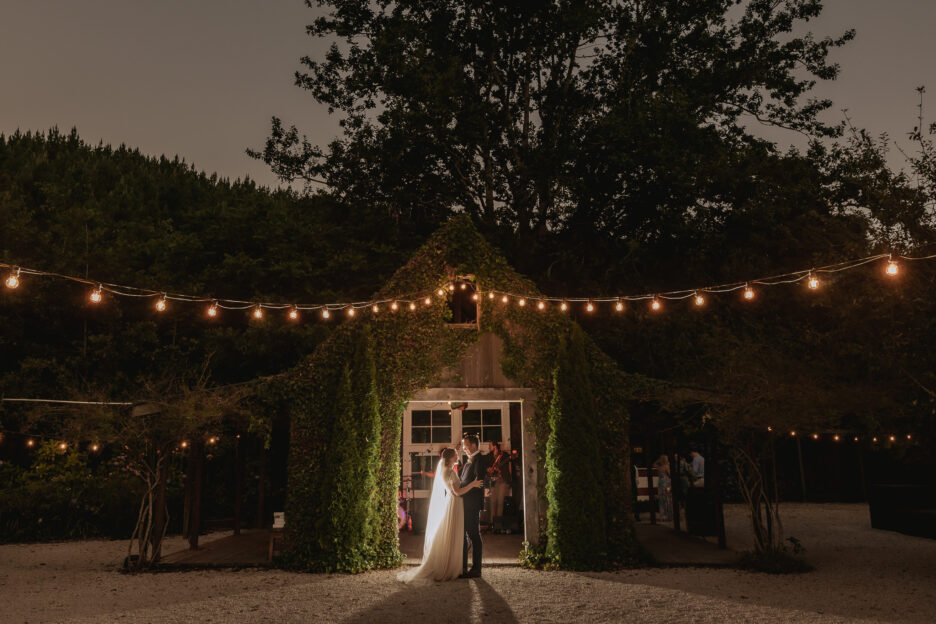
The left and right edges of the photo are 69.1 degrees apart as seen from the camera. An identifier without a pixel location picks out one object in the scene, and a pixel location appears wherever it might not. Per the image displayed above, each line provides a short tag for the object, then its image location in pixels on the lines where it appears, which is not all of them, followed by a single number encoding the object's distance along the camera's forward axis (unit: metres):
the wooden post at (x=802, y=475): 18.23
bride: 8.11
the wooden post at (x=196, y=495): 10.48
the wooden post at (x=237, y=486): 12.85
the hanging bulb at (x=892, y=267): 6.42
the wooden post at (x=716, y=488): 10.22
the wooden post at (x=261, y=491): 13.94
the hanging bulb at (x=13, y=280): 6.57
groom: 8.20
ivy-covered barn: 8.62
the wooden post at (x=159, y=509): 8.93
